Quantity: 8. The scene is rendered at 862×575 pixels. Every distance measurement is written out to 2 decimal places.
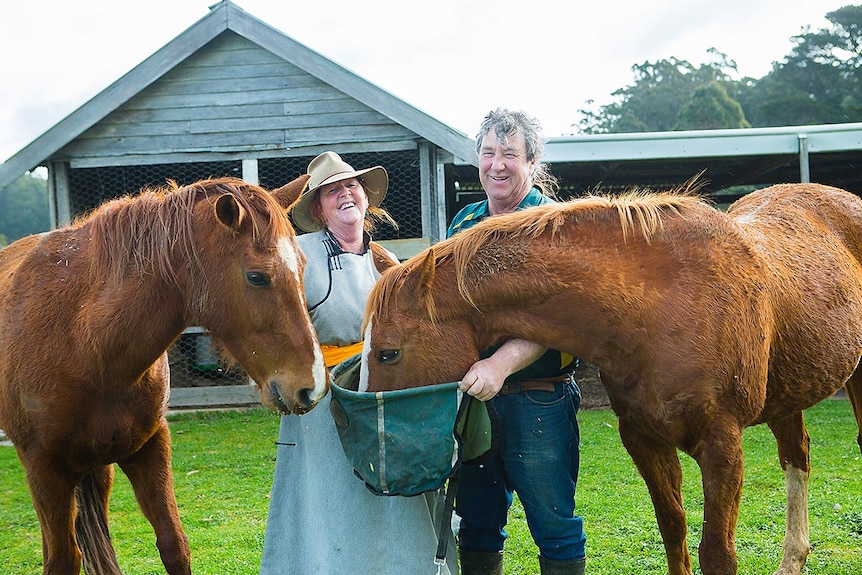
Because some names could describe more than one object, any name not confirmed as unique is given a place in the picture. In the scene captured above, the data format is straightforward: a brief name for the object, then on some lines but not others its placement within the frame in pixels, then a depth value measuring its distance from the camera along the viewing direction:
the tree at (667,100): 29.73
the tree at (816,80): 26.41
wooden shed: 7.86
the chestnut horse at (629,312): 2.29
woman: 2.53
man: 2.52
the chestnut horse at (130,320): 2.28
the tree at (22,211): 45.34
